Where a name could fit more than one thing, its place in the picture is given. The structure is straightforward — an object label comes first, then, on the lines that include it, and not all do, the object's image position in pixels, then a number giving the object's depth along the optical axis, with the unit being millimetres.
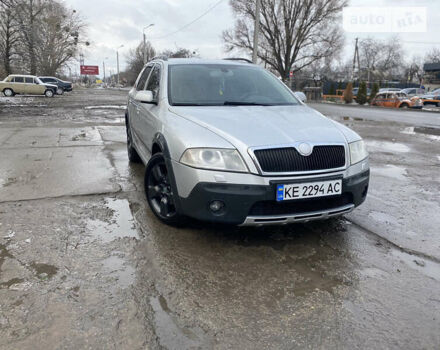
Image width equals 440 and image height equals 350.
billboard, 90375
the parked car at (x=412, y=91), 36528
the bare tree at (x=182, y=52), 67675
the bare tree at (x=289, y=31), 41125
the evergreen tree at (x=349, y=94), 34344
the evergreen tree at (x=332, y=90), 42125
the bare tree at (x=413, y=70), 85188
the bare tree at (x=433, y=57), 81312
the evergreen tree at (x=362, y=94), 32125
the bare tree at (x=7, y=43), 30609
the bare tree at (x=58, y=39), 46225
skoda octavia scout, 2631
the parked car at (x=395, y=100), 25225
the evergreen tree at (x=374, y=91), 32075
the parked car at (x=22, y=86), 27438
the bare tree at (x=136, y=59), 80500
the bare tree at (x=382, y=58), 86875
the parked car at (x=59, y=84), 34072
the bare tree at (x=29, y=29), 19350
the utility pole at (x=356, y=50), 66062
